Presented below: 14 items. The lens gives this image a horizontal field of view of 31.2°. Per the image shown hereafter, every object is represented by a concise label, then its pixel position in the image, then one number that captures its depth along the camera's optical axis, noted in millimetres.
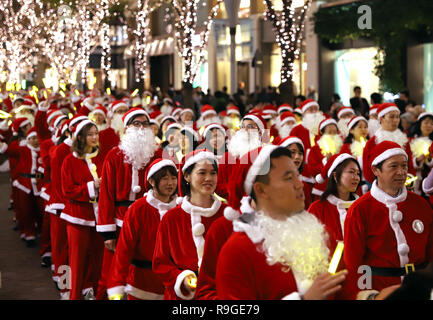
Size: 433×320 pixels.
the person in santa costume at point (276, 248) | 3486
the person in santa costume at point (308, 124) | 12570
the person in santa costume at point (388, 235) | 5223
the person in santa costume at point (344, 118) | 13096
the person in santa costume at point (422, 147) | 10477
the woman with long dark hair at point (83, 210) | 8398
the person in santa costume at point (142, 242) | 5957
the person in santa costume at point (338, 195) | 6328
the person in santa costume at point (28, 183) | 12711
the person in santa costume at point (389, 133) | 9836
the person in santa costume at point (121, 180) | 7594
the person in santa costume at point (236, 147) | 7605
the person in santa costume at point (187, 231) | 5141
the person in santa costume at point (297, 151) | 8062
